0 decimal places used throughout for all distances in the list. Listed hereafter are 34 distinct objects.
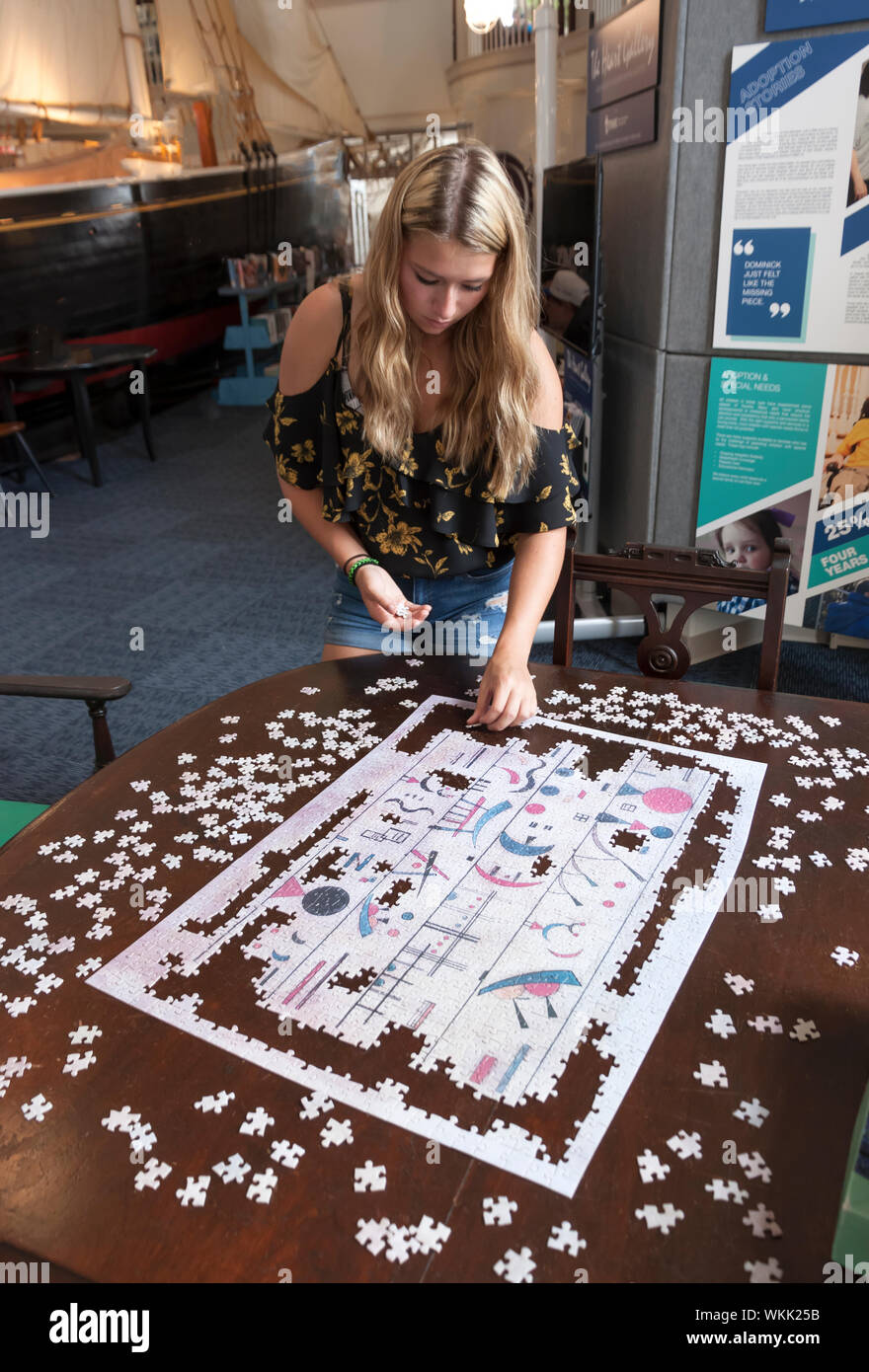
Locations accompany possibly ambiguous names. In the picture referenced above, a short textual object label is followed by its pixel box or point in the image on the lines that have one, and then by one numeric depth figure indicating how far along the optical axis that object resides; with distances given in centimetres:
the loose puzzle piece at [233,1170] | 93
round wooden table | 87
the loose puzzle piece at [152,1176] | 93
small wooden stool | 638
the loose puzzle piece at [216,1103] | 100
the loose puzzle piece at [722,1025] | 107
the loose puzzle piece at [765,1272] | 84
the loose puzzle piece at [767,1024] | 108
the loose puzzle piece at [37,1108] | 101
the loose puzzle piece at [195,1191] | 91
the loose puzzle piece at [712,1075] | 101
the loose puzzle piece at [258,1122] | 98
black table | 650
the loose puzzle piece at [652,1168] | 92
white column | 456
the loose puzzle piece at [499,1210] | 88
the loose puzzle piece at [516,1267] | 84
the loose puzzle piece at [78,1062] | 106
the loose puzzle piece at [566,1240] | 86
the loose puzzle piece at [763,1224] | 88
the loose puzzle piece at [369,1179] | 92
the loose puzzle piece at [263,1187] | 91
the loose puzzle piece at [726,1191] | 91
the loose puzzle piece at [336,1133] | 96
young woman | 172
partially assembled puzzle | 101
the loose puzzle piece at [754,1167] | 92
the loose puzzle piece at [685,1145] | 94
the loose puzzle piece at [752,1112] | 98
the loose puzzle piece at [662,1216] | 88
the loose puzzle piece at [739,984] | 113
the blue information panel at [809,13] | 302
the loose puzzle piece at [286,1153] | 95
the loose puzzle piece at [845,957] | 116
